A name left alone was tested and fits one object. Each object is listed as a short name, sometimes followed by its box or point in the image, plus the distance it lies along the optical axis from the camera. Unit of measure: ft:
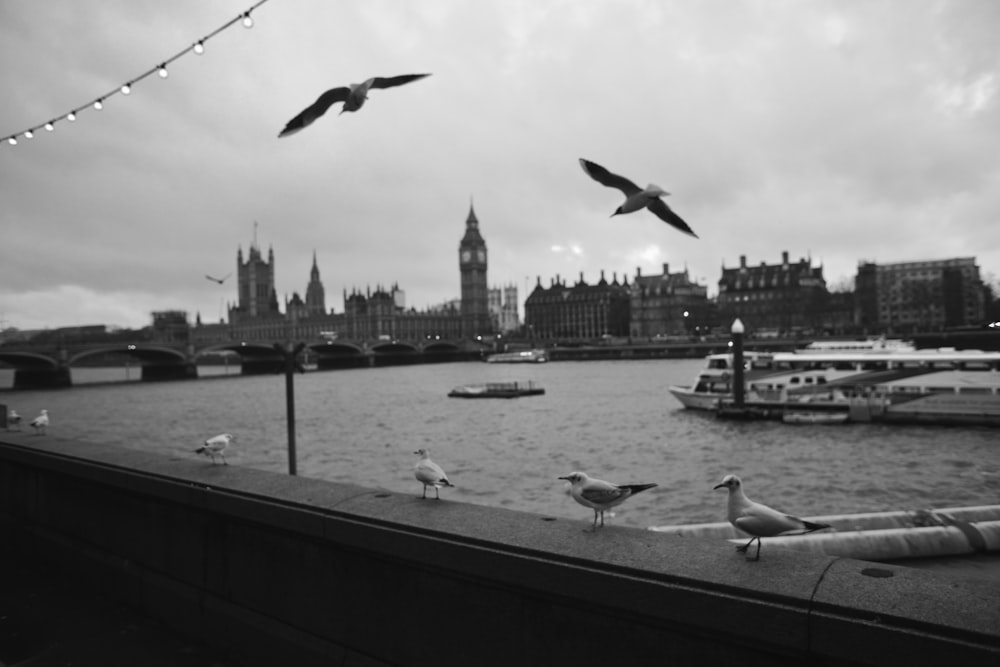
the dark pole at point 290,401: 33.17
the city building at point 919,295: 316.81
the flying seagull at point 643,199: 10.00
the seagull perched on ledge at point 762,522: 9.45
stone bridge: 208.95
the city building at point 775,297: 339.36
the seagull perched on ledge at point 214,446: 21.83
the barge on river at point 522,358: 333.42
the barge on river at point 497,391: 149.48
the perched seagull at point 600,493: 11.60
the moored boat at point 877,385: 90.53
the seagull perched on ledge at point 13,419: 52.49
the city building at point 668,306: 388.16
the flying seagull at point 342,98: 10.54
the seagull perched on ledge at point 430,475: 13.76
